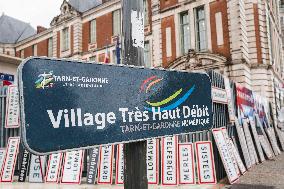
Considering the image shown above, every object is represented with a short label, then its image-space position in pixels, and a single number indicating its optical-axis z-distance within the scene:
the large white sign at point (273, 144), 12.90
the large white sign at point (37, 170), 7.58
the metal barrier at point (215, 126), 7.08
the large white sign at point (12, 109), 8.45
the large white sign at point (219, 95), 7.22
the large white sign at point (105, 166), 6.95
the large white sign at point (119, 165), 6.85
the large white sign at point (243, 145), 8.98
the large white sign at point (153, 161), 6.73
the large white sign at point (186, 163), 6.55
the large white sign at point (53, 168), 7.38
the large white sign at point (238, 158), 7.89
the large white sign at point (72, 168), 7.08
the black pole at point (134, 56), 2.53
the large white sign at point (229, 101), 8.30
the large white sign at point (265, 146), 11.48
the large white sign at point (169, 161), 6.60
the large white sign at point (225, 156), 6.89
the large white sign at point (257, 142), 10.65
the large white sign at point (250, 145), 9.78
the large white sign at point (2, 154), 8.26
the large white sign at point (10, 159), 7.81
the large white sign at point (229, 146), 7.41
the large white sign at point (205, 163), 6.52
